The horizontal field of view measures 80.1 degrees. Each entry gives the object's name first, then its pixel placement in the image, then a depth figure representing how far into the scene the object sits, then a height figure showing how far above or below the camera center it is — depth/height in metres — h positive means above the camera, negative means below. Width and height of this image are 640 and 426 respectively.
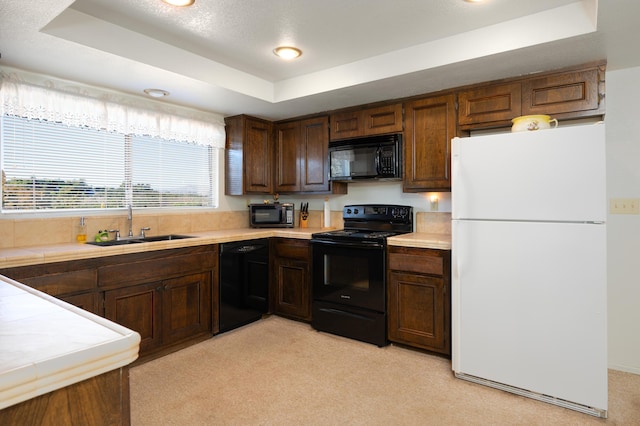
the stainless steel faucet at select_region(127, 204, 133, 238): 3.17 -0.07
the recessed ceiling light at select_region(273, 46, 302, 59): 2.71 +1.14
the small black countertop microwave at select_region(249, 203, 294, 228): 4.05 -0.06
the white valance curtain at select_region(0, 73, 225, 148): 2.55 +0.76
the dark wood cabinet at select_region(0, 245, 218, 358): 2.32 -0.56
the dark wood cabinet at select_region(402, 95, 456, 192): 3.04 +0.54
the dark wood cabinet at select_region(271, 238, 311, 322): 3.58 -0.68
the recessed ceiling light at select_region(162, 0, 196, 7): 2.06 +1.13
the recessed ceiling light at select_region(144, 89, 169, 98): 3.04 +0.95
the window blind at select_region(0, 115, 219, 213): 2.65 +0.33
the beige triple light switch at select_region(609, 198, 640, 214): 2.62 +0.01
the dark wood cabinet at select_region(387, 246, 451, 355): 2.81 -0.69
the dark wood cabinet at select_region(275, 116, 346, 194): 3.83 +0.54
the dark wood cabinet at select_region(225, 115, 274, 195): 3.90 +0.56
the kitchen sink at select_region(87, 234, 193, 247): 2.88 -0.26
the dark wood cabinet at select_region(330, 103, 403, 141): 3.33 +0.80
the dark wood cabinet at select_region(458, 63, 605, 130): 2.50 +0.78
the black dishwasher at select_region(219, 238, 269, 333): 3.32 -0.68
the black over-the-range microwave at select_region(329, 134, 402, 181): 3.33 +0.46
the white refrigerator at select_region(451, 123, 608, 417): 2.11 -0.34
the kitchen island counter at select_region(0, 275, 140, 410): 0.66 -0.27
